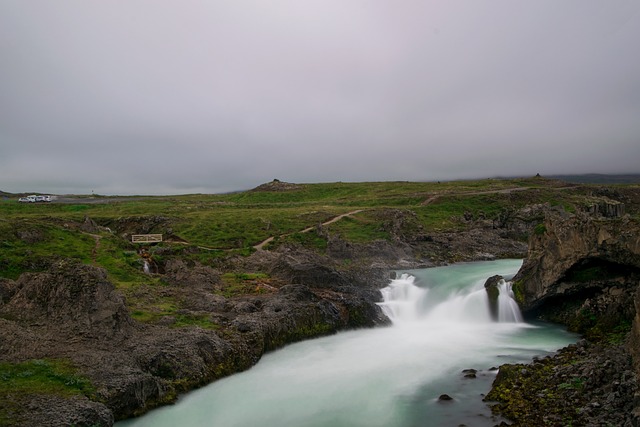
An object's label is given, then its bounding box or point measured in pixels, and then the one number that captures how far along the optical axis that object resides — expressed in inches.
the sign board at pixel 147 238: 2541.8
